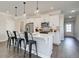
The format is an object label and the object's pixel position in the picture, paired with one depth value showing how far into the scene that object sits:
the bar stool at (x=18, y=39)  2.93
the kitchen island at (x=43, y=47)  2.23
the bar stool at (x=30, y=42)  2.30
